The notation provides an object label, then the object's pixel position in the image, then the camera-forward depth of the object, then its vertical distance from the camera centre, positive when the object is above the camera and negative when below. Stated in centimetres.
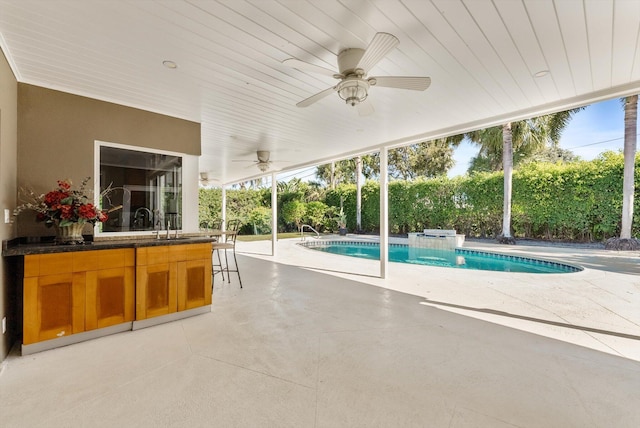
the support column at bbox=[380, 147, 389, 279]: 538 -1
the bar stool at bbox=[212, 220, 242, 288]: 448 -45
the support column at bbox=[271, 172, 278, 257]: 829 +6
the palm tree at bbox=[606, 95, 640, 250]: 751 +98
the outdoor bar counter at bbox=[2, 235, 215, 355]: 251 -70
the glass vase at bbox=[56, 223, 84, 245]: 284 -20
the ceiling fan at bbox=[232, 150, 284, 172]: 608 +122
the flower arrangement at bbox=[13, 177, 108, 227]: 280 +8
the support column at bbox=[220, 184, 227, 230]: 1195 +53
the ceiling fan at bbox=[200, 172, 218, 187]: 941 +127
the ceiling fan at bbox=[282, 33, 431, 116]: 224 +117
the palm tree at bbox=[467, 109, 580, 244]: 989 +293
